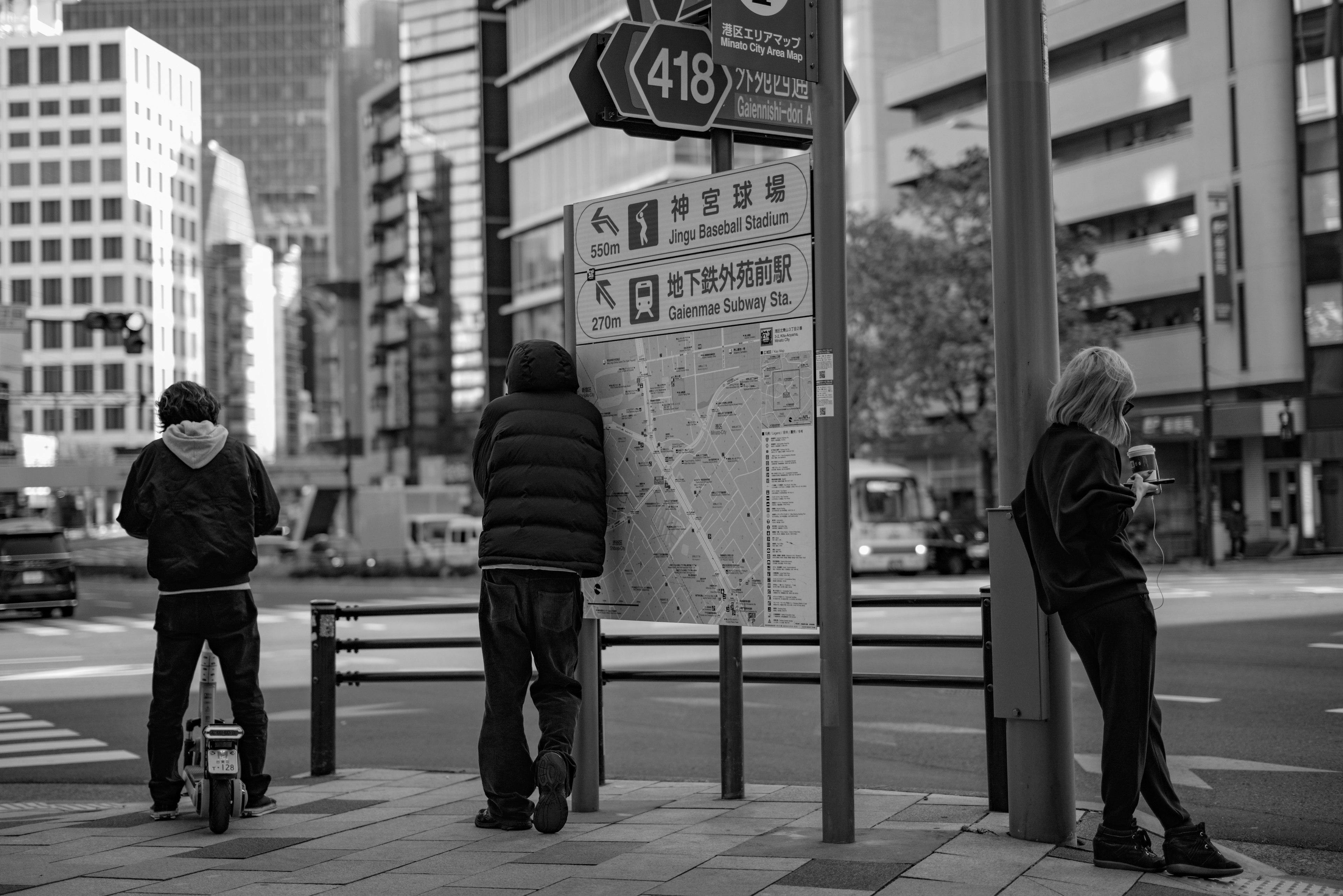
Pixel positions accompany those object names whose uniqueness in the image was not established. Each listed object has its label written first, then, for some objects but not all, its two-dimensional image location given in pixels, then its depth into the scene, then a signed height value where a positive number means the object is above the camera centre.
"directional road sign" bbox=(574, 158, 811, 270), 5.95 +1.21
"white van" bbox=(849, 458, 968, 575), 38.31 -1.01
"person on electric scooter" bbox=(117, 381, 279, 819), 6.62 -0.29
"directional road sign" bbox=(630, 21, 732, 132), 6.58 +1.89
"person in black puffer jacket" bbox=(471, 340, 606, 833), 6.07 -0.33
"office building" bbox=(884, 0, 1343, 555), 39.94 +7.52
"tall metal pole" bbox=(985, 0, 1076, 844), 5.62 +0.93
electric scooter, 6.20 -1.15
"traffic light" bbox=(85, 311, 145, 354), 27.53 +3.42
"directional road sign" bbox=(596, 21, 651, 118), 6.52 +1.92
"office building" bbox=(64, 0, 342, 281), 140.62 +41.25
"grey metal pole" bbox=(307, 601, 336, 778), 7.98 -1.06
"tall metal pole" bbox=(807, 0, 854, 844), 5.60 +0.28
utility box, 5.50 -0.54
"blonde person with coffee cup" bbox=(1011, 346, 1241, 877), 5.00 -0.38
